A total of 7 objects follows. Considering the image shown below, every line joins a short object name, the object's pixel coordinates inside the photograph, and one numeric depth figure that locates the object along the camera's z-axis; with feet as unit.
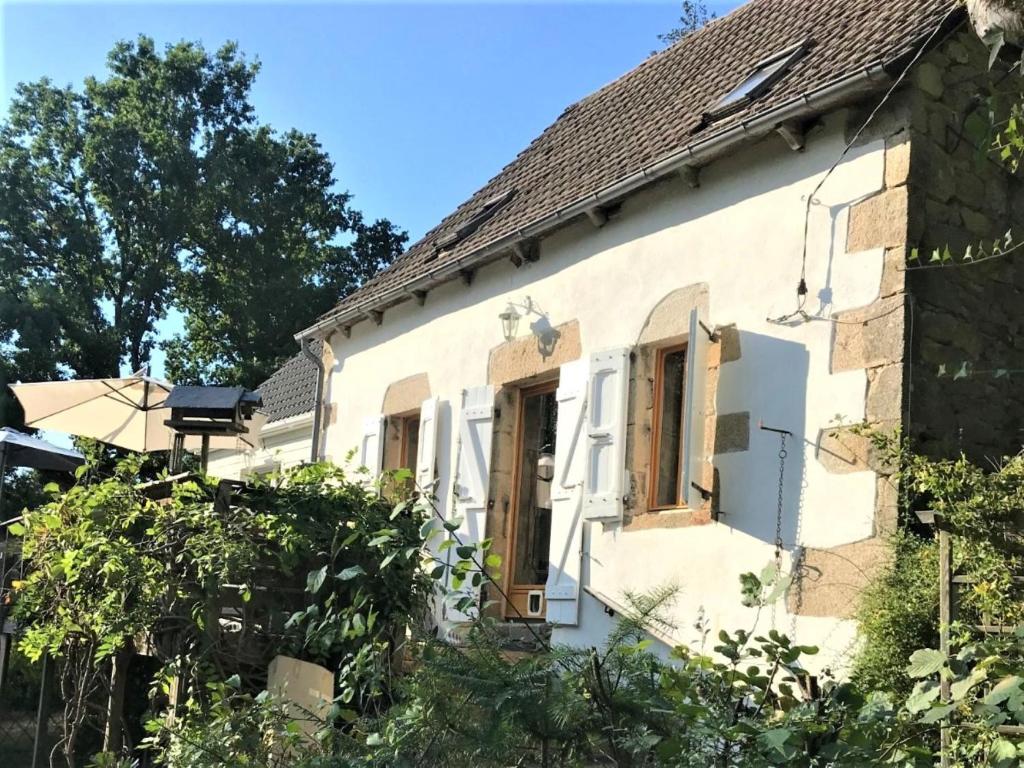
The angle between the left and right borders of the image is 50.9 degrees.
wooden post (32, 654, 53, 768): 16.33
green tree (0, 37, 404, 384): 80.23
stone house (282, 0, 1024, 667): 17.63
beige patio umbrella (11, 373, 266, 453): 29.01
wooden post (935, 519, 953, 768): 13.30
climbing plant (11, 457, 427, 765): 13.30
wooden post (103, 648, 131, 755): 14.75
